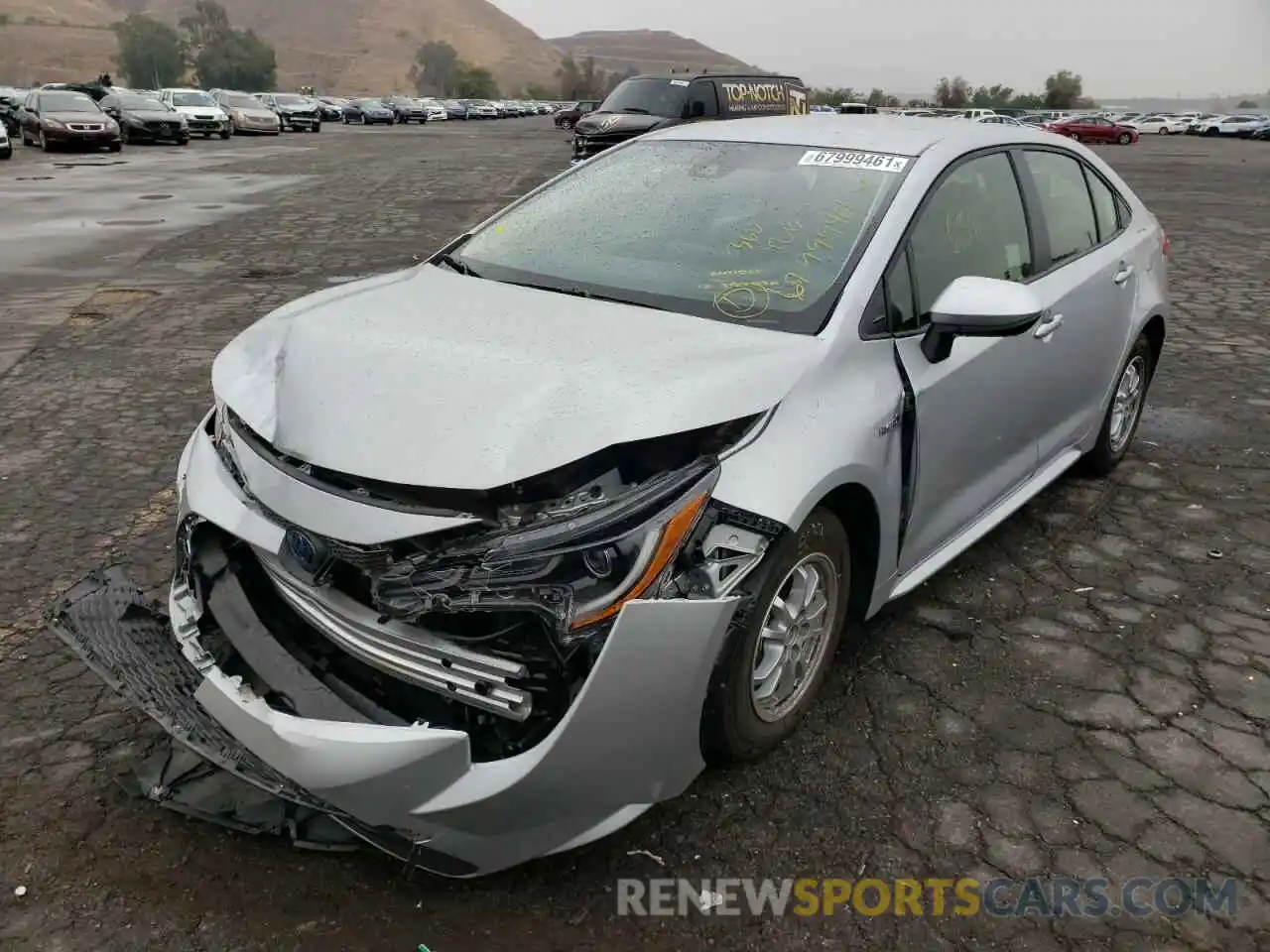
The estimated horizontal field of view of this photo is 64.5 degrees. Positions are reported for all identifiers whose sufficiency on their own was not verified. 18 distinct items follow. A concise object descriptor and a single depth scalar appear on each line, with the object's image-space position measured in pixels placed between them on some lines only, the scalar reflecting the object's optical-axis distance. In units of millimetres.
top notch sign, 17453
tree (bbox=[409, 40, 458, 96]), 165750
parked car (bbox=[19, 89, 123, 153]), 25062
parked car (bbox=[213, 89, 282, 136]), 36375
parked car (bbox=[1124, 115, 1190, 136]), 58750
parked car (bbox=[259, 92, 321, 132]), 41281
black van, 16844
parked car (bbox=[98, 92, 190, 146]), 28922
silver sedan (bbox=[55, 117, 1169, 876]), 2207
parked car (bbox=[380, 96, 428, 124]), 58031
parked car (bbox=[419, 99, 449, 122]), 61659
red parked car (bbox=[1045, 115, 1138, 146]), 46031
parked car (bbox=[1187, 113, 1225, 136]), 56656
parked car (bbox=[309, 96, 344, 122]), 56500
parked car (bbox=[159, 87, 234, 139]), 32062
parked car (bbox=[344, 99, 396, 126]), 55625
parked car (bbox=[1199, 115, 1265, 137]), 52062
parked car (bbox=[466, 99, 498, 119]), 71188
